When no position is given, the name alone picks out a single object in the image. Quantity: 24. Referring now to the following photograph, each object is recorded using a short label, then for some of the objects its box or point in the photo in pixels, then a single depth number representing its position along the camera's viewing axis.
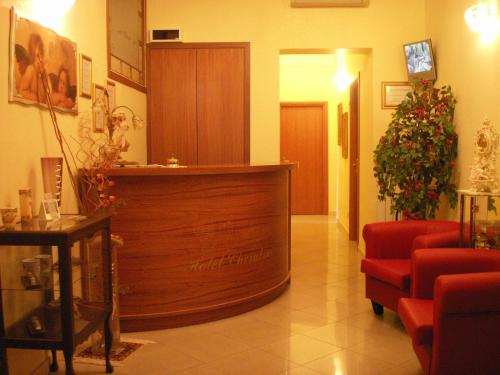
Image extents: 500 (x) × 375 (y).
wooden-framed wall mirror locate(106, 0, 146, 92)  4.43
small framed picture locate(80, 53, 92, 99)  3.66
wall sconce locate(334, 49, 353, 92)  7.54
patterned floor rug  3.04
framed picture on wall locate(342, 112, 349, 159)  7.54
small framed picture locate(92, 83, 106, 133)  3.88
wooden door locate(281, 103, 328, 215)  9.76
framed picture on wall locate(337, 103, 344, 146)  8.44
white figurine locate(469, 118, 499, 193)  3.48
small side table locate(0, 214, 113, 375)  2.23
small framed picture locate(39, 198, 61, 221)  2.61
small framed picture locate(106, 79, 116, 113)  4.30
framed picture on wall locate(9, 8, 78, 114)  2.66
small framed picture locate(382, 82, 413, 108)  5.44
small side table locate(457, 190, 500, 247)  3.22
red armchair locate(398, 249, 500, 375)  2.31
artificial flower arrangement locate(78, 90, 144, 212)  3.27
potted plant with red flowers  4.50
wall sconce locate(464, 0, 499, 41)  3.68
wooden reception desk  3.45
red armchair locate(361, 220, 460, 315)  3.60
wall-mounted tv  5.06
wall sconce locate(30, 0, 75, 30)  2.90
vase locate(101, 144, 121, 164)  3.52
